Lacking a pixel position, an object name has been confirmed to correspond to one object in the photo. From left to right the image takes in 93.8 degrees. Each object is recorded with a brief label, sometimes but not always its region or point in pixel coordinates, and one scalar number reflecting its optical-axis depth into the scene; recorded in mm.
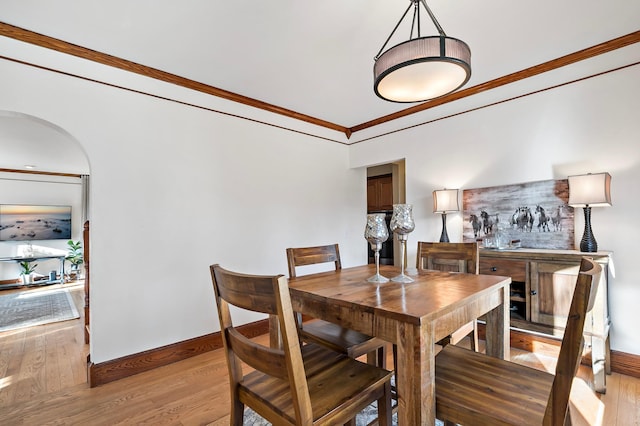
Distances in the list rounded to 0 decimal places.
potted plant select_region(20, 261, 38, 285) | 6055
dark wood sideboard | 2020
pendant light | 1328
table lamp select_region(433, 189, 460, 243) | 2986
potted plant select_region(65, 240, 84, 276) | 6520
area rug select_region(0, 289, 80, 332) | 3734
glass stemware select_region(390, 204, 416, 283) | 1565
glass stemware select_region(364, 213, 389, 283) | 1562
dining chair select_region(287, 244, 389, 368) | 1524
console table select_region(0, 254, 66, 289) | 5995
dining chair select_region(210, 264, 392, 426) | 900
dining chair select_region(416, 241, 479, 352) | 1890
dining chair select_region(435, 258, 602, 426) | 790
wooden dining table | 965
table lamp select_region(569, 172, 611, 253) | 2104
